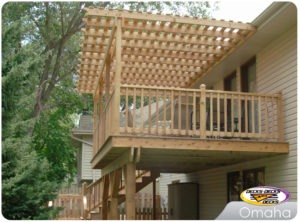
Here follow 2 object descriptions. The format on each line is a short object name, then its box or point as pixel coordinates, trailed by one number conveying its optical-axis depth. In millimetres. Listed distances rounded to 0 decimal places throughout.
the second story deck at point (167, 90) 9445
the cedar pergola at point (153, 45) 9883
